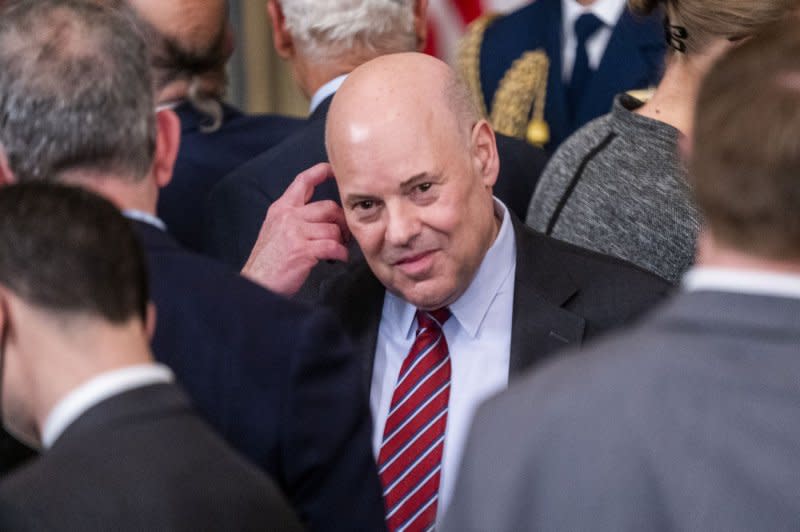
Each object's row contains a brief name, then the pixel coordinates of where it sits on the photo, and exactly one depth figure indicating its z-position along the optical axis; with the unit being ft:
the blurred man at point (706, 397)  11.38
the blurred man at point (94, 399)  11.46
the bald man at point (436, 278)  13.23
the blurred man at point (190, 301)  12.32
